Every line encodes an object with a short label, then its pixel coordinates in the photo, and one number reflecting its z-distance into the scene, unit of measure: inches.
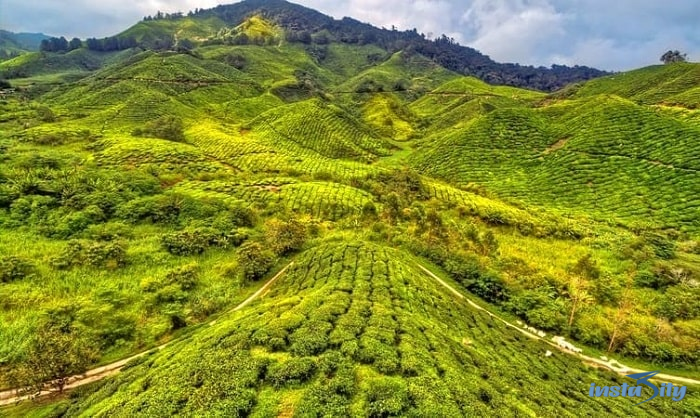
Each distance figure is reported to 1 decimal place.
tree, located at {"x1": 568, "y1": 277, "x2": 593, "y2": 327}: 1487.9
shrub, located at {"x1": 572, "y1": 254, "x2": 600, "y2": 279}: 1760.6
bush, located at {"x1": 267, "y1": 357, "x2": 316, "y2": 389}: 729.6
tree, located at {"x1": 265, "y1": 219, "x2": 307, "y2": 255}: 1849.2
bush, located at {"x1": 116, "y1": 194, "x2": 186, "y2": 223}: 1993.1
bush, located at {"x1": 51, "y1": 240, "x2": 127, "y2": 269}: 1509.6
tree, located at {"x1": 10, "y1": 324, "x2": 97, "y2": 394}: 894.4
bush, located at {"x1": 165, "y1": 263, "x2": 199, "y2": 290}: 1520.7
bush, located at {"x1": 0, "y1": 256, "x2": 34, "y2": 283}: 1357.0
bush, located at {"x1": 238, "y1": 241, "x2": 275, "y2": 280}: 1644.1
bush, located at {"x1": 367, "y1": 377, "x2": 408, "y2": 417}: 644.7
